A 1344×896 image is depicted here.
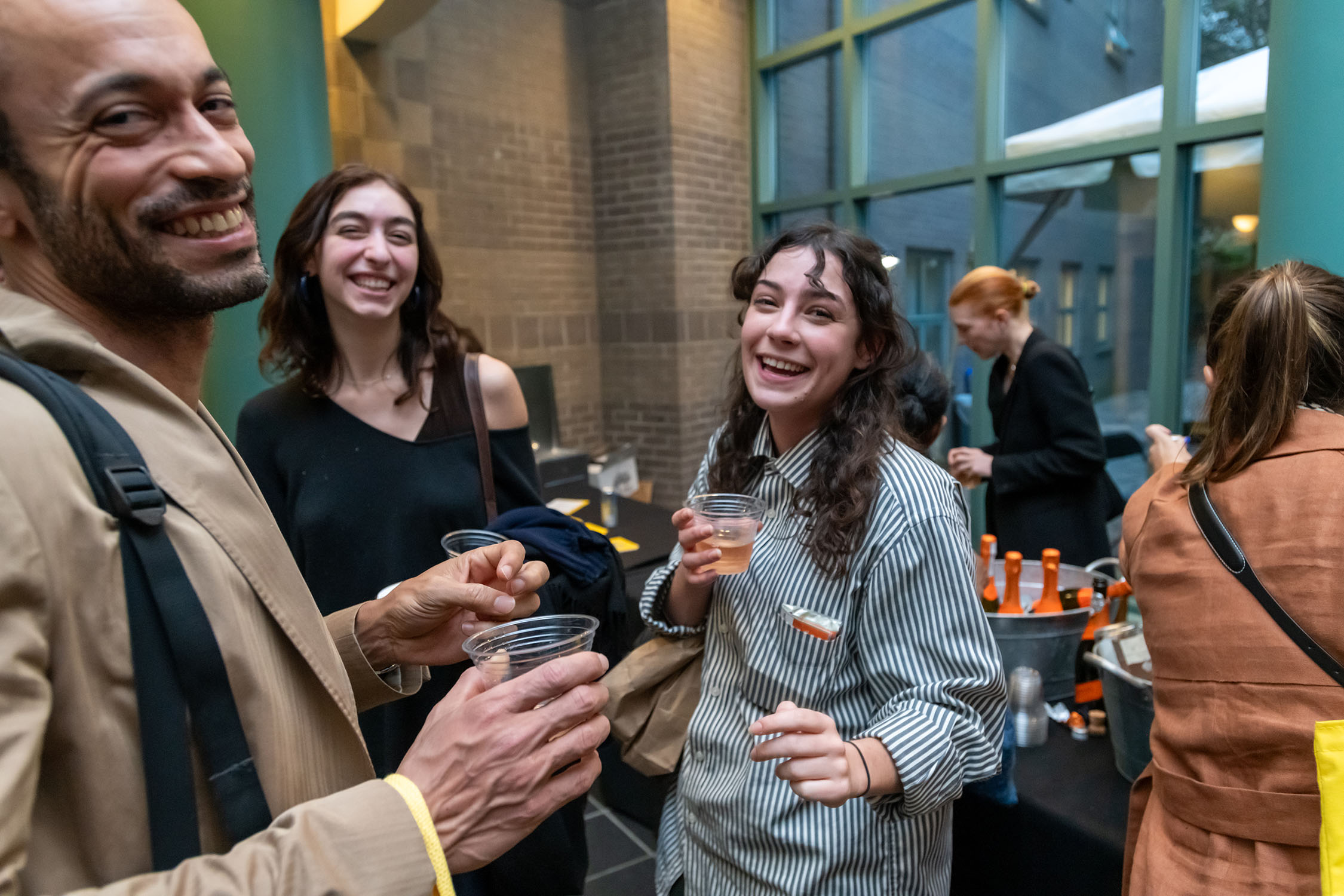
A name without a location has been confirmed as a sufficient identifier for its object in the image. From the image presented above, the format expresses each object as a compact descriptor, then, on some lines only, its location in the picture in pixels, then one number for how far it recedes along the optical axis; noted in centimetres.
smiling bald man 70
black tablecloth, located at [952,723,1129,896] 173
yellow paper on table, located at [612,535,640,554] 372
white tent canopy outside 474
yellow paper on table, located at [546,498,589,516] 331
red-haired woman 336
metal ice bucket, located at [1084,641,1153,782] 175
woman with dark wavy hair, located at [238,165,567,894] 210
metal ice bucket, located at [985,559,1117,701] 200
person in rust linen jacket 137
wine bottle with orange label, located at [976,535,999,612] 226
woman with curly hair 137
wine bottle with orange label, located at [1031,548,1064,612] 210
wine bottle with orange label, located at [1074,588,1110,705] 208
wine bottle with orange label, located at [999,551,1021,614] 216
